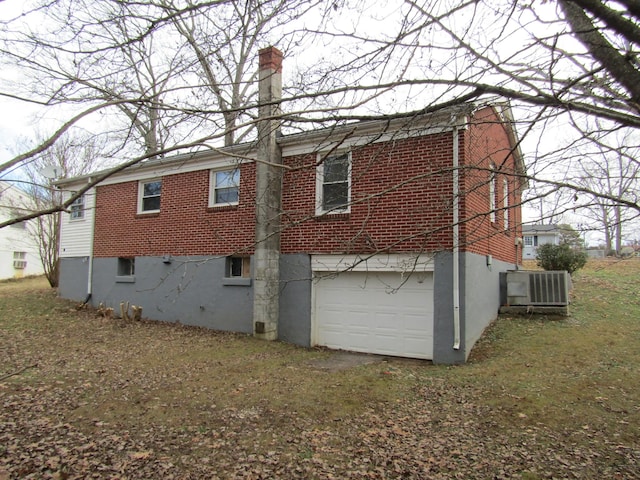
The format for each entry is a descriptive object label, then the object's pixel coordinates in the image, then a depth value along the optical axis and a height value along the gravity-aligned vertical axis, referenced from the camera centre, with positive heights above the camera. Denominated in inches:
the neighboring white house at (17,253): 1134.4 +28.0
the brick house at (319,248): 343.0 +18.1
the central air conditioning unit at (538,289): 437.4 -21.8
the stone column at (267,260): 406.9 +5.9
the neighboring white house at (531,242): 1540.4 +99.5
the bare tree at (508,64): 134.6 +75.3
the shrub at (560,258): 580.3 +15.1
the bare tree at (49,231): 773.2 +64.8
